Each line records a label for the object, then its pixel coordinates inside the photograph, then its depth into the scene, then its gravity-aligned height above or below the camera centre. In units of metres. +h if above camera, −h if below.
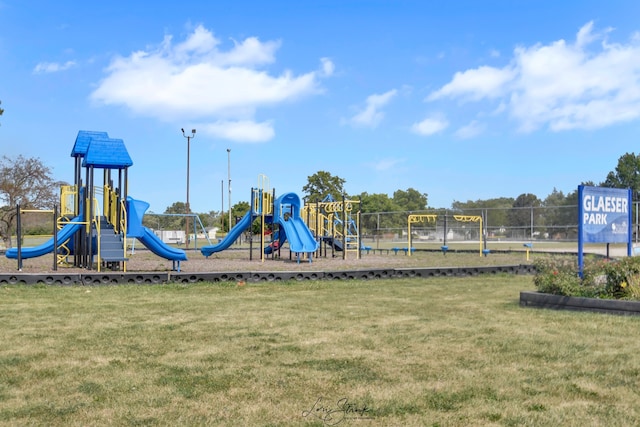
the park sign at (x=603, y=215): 11.80 +0.19
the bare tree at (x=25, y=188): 34.25 +2.03
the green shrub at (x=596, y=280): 9.34 -0.90
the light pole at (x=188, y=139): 46.55 +6.59
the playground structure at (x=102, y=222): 16.95 +0.03
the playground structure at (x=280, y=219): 22.55 +0.18
